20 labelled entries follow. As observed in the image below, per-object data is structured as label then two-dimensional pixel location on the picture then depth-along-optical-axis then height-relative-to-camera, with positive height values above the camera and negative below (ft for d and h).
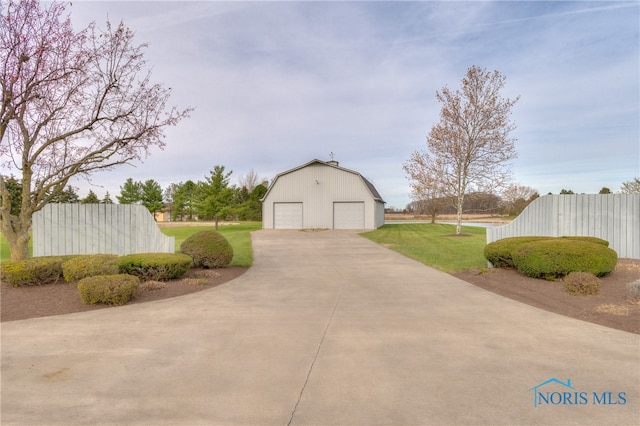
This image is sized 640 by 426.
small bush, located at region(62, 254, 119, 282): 23.08 -3.77
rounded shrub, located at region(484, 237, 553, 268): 28.71 -3.21
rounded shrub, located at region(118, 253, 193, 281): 25.55 -4.10
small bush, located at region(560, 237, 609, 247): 28.27 -2.30
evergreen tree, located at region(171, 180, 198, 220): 171.33 +7.38
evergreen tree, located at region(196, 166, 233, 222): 103.09 +5.62
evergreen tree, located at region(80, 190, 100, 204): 134.60 +6.15
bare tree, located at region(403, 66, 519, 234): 72.13 +16.04
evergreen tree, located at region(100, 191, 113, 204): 171.28 +7.90
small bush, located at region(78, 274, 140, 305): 19.93 -4.58
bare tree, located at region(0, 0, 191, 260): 22.91 +8.54
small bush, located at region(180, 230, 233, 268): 31.65 -3.48
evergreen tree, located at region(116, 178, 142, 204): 155.84 +9.48
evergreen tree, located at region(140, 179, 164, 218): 157.89 +8.15
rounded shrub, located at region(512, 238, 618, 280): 23.29 -3.25
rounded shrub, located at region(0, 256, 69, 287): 22.66 -4.02
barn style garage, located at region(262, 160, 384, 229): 96.07 +3.79
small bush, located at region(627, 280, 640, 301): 19.88 -4.64
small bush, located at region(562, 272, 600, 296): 21.29 -4.53
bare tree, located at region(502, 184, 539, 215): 151.17 +6.13
